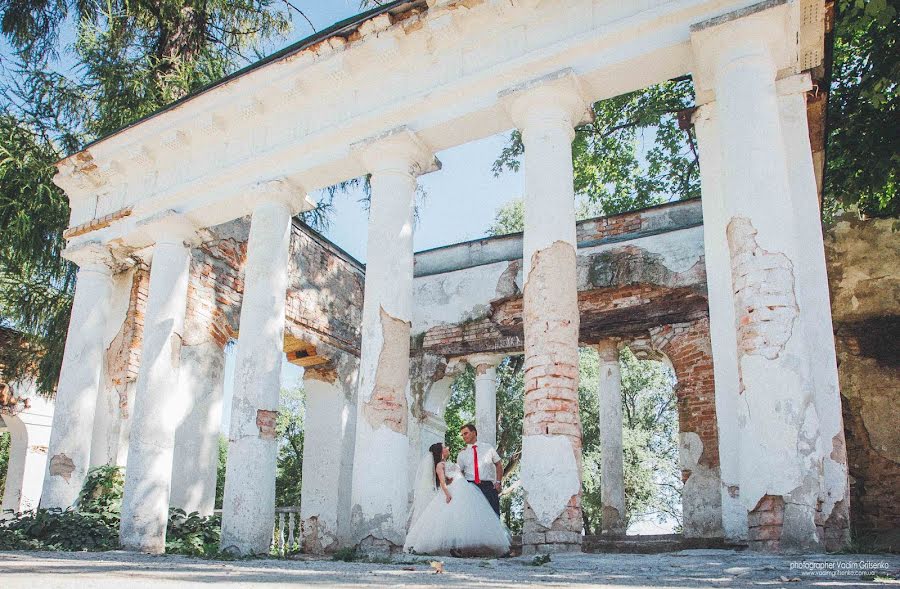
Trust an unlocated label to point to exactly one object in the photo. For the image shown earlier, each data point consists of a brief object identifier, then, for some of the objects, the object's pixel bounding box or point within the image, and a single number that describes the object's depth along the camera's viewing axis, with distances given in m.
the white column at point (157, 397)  8.50
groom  7.59
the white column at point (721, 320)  6.22
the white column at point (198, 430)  10.35
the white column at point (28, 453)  16.67
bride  6.88
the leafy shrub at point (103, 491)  9.36
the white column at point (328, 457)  12.34
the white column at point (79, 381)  9.62
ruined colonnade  5.61
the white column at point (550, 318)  5.91
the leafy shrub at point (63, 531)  8.32
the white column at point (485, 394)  12.28
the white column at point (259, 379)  7.76
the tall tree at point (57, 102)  12.64
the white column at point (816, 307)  5.58
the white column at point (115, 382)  10.38
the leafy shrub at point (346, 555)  5.92
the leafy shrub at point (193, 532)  9.02
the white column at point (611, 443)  11.15
